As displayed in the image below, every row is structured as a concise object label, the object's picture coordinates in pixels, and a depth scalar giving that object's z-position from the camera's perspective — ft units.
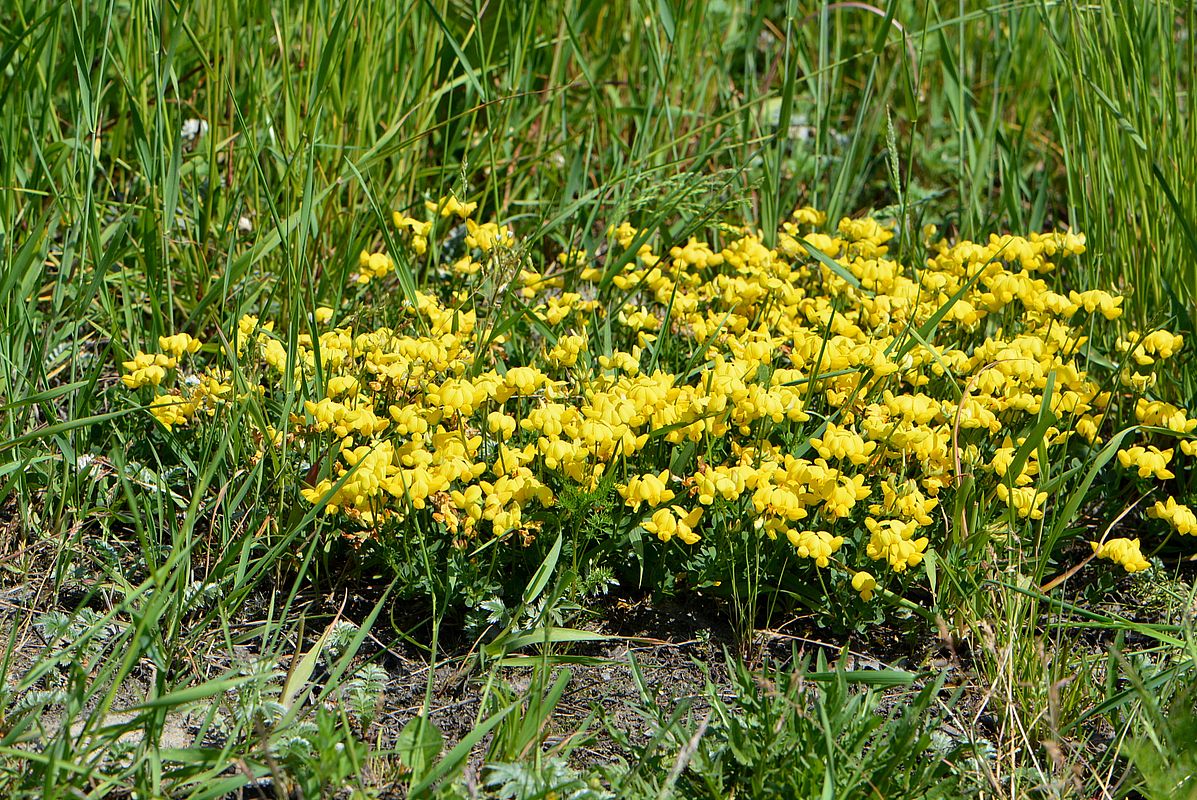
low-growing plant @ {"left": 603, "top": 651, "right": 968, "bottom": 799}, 11.92
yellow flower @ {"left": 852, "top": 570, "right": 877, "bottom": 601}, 13.99
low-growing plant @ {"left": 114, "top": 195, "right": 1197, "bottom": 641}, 14.32
